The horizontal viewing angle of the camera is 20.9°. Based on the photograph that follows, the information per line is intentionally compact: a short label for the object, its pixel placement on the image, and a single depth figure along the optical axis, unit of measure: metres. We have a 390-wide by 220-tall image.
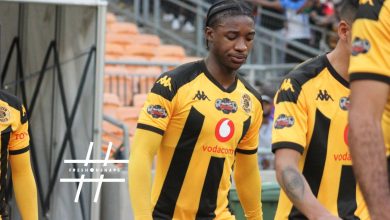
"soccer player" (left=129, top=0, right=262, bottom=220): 6.48
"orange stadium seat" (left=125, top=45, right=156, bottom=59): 17.91
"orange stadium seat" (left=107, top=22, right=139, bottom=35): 18.47
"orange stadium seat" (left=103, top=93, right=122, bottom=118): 14.21
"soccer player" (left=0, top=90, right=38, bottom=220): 7.34
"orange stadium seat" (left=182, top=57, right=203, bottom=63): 17.21
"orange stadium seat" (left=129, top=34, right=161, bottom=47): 18.33
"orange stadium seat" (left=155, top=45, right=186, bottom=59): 18.20
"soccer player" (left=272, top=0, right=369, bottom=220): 5.57
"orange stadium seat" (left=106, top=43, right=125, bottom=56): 17.32
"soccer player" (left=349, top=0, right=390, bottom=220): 3.33
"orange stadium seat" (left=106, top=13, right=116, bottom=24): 18.77
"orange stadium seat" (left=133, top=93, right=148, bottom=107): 14.46
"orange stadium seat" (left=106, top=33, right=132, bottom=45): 17.92
